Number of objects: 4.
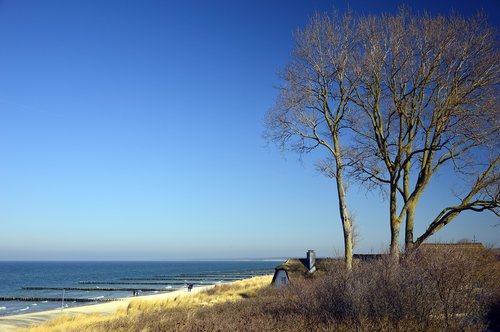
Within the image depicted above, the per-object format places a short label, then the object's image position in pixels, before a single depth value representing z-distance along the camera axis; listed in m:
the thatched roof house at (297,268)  43.00
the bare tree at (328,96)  14.83
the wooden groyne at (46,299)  60.41
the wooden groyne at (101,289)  80.61
